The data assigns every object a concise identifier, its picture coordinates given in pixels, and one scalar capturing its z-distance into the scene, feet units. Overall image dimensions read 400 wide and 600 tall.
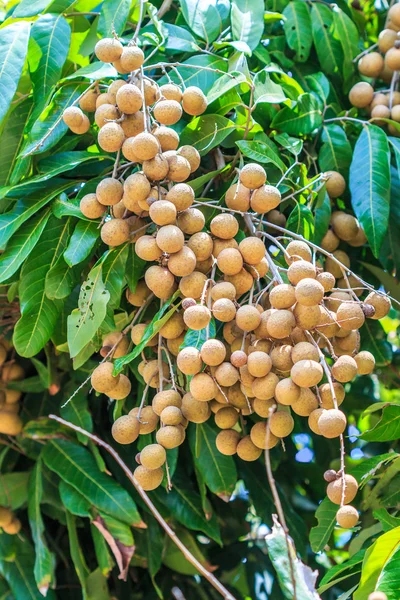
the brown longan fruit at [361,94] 4.63
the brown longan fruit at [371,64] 4.72
